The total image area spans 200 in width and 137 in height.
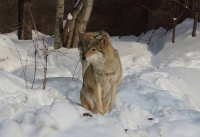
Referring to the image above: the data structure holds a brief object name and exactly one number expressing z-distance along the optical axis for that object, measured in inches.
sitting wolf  213.3
